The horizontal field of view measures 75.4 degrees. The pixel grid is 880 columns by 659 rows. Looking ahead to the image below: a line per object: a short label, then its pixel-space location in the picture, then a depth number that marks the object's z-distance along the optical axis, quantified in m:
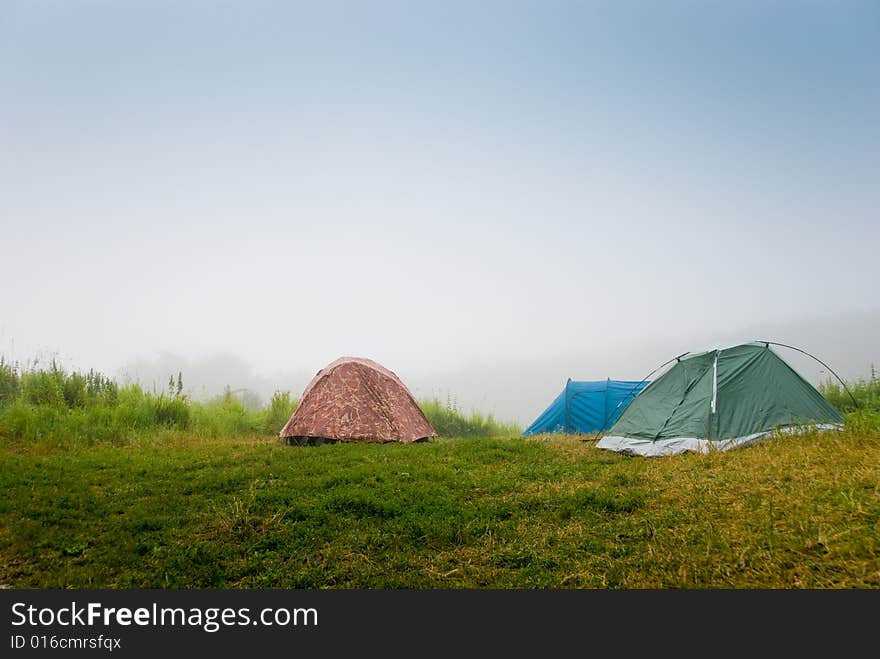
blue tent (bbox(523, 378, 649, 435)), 20.11
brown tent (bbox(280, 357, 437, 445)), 15.41
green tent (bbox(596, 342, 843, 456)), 12.08
